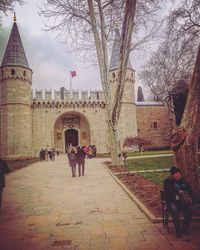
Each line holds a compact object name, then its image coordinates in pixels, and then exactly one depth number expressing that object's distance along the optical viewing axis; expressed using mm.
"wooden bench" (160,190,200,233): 4434
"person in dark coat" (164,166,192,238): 4234
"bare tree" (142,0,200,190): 5121
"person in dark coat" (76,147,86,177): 12586
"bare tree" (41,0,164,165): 12359
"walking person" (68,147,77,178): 12048
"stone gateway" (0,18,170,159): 31812
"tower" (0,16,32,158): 31117
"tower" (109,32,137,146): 33688
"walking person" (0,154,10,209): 6270
